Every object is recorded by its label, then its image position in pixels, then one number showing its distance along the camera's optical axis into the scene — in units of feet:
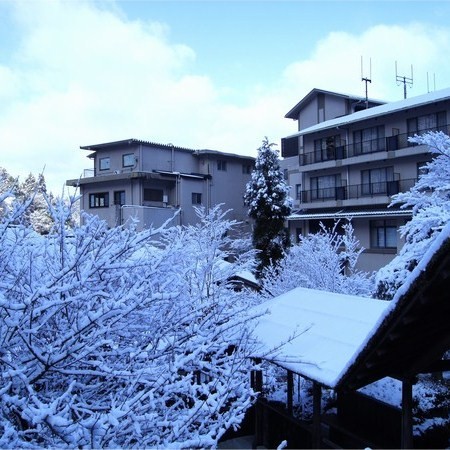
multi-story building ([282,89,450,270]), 85.81
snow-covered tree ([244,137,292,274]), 78.95
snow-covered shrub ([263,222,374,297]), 54.39
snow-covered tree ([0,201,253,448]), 10.17
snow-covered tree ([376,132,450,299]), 35.55
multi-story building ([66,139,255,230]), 103.35
